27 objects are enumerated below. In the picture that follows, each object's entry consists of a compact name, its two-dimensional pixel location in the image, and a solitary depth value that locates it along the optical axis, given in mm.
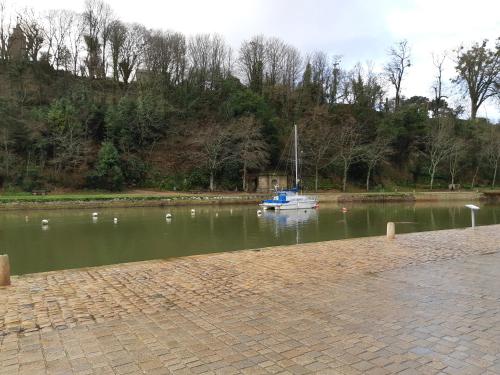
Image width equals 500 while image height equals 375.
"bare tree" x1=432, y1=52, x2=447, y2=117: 60716
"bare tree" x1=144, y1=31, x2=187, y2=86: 52656
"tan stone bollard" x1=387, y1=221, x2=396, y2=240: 12055
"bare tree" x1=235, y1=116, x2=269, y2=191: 40906
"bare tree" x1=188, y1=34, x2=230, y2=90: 54094
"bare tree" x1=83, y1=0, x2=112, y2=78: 50781
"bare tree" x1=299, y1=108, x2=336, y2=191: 45406
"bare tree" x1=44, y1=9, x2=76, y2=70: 49594
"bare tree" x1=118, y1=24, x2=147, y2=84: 52406
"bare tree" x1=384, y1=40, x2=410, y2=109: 58094
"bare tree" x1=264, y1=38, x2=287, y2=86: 57719
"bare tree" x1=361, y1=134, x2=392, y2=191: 45319
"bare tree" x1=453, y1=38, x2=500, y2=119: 53375
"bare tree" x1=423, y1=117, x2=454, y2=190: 48250
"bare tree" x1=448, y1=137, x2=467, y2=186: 47781
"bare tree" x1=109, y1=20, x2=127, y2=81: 51281
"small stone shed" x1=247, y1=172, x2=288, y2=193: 42562
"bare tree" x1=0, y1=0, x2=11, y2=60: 46031
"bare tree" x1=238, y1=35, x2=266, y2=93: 56188
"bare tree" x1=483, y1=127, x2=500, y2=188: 49938
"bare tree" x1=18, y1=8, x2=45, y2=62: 47656
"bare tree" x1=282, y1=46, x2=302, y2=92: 57778
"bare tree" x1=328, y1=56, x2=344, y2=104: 57000
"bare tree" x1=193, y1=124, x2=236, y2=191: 40906
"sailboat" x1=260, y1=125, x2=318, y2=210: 30141
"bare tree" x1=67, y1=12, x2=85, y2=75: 50519
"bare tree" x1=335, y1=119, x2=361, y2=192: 44956
